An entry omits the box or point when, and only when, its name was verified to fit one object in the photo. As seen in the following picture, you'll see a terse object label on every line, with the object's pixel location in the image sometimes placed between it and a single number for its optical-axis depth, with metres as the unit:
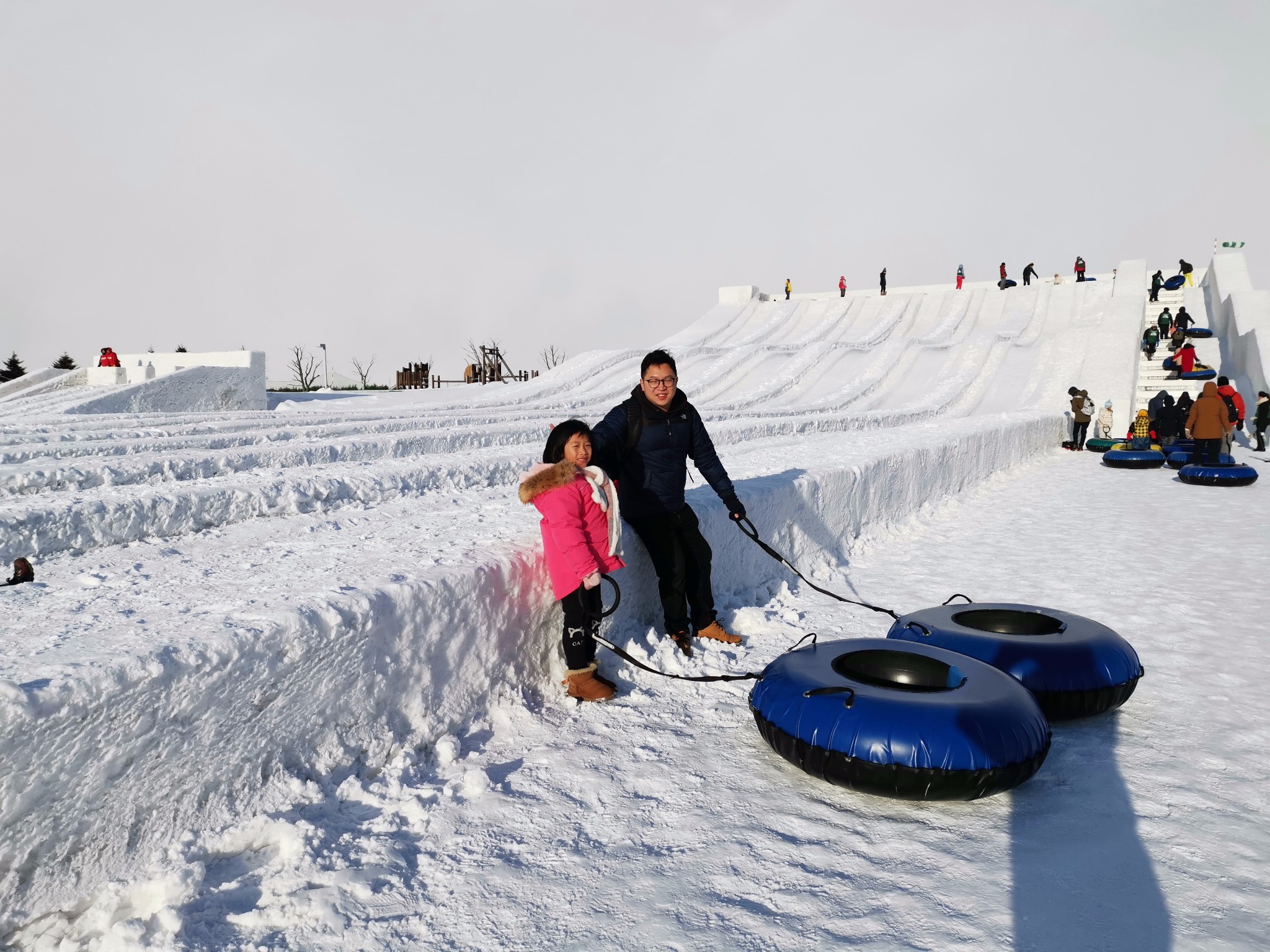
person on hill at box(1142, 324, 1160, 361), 20.38
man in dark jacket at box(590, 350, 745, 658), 4.25
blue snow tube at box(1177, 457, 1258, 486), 10.31
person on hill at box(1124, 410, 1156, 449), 13.66
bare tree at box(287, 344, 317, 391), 67.00
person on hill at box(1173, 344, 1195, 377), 18.64
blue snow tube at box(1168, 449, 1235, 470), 12.16
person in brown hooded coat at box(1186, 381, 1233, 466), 11.20
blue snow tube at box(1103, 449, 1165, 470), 12.12
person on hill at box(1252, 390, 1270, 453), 13.97
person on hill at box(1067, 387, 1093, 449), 14.66
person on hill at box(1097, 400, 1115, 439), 15.98
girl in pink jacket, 3.55
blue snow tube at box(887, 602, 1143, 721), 3.32
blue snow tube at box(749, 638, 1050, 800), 2.60
